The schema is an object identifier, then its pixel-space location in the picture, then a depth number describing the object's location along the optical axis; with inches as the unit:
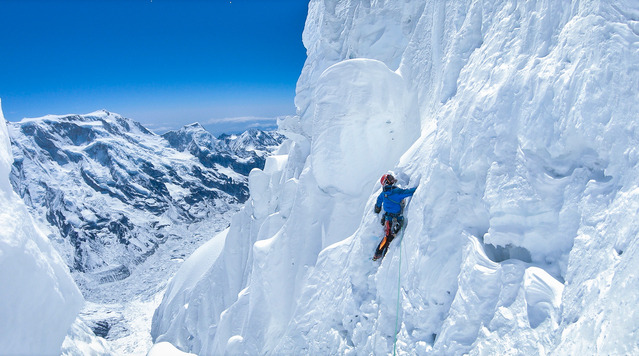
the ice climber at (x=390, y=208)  329.7
